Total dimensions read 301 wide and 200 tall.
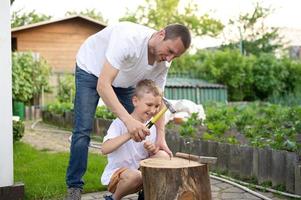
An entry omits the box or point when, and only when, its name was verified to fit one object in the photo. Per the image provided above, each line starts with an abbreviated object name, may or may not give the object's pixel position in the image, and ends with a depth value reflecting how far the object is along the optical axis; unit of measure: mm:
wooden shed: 16672
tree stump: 2500
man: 2645
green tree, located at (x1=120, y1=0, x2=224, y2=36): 29250
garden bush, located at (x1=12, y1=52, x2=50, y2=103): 11855
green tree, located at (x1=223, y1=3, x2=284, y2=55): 24672
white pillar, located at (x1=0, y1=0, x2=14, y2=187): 3305
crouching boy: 2871
